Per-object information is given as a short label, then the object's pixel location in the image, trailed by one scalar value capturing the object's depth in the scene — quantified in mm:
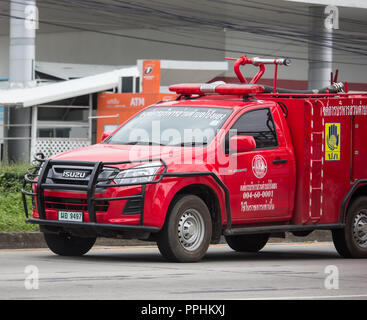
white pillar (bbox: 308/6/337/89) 48594
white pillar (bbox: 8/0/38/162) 38875
